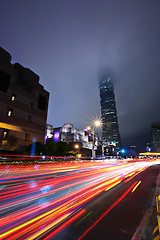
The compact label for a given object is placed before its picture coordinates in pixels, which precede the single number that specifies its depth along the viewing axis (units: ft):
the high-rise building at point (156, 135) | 566.77
